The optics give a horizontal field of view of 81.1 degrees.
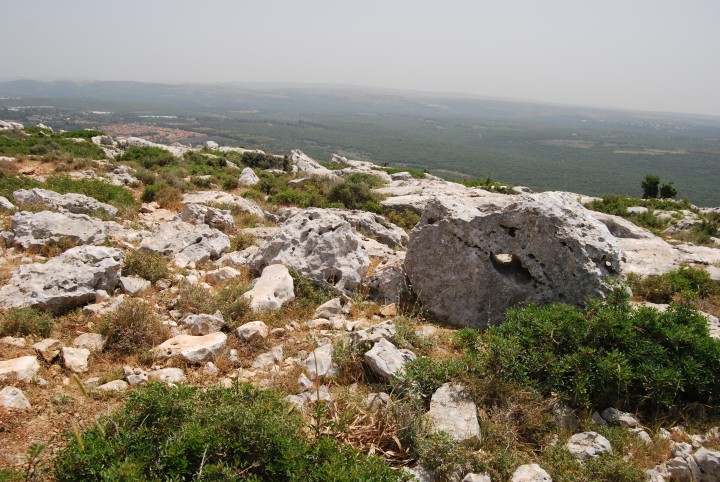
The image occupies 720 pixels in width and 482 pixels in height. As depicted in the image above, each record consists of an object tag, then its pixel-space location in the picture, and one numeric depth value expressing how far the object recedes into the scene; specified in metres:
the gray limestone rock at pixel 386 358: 5.47
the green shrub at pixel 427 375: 5.18
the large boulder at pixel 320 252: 8.44
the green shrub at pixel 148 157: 23.28
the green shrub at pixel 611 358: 5.18
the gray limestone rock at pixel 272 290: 7.34
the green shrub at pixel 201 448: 3.37
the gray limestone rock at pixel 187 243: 9.48
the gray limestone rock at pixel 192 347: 5.76
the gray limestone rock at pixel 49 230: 8.92
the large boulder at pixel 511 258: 7.29
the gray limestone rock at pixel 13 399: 4.51
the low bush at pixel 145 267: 8.10
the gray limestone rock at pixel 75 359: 5.36
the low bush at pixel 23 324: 5.86
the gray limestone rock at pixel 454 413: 4.52
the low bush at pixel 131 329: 5.91
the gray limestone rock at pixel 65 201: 11.66
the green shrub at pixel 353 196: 17.41
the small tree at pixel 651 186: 34.47
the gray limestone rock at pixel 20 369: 4.91
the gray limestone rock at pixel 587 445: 4.45
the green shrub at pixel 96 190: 13.79
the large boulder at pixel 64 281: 6.53
